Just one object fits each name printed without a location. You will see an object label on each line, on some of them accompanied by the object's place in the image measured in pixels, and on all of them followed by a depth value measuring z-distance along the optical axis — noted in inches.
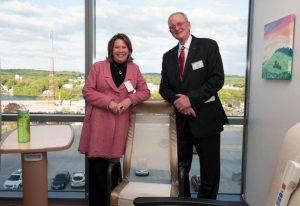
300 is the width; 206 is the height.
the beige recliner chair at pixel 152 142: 91.4
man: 91.0
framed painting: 84.3
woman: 93.7
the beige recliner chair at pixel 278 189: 42.9
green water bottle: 66.0
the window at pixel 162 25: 120.6
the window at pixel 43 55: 120.0
